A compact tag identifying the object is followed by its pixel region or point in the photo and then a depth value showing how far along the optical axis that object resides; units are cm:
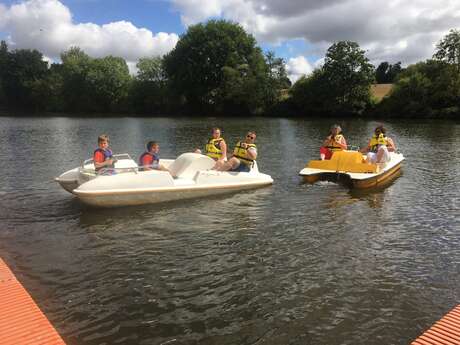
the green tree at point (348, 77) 5303
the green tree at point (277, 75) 6003
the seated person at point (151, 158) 1048
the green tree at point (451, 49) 4850
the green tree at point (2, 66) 8894
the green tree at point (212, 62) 6225
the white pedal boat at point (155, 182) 931
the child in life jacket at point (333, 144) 1392
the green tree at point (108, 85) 7144
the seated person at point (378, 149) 1323
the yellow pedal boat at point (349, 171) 1216
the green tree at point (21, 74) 8796
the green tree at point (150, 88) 6869
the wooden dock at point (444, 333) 430
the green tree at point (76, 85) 7425
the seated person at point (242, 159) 1163
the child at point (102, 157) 1007
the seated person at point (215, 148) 1216
